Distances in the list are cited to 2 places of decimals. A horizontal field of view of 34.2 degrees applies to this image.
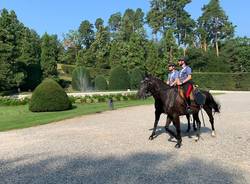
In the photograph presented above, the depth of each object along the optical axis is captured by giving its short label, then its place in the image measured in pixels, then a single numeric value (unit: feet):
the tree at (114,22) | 332.39
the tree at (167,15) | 271.49
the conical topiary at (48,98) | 80.33
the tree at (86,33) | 297.74
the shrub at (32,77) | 161.68
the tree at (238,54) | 229.04
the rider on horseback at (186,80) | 37.57
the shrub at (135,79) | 156.17
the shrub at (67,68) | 223.34
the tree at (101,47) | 234.38
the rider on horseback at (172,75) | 39.88
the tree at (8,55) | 138.31
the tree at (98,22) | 322.34
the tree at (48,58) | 171.22
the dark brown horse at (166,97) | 36.58
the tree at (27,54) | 162.50
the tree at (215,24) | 285.58
